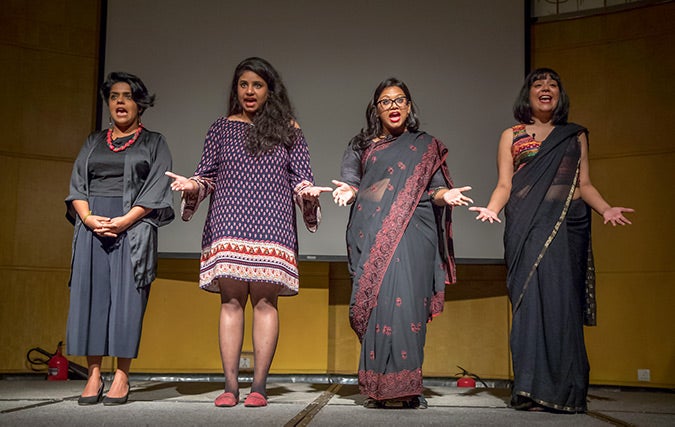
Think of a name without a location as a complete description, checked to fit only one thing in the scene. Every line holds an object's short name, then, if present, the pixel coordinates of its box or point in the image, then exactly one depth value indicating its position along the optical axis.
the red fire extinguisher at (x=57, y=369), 4.19
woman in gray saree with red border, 2.73
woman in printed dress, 2.77
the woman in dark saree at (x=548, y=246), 2.76
